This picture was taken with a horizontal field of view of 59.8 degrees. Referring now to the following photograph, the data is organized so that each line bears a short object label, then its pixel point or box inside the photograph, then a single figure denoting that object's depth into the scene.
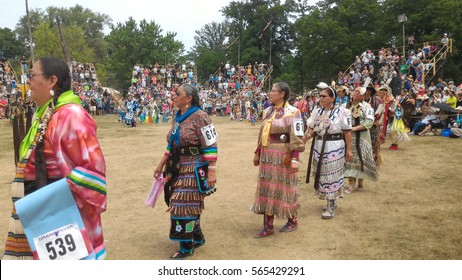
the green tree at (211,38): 79.44
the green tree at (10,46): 66.00
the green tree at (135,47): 55.62
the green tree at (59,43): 55.12
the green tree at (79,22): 71.69
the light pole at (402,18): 23.78
